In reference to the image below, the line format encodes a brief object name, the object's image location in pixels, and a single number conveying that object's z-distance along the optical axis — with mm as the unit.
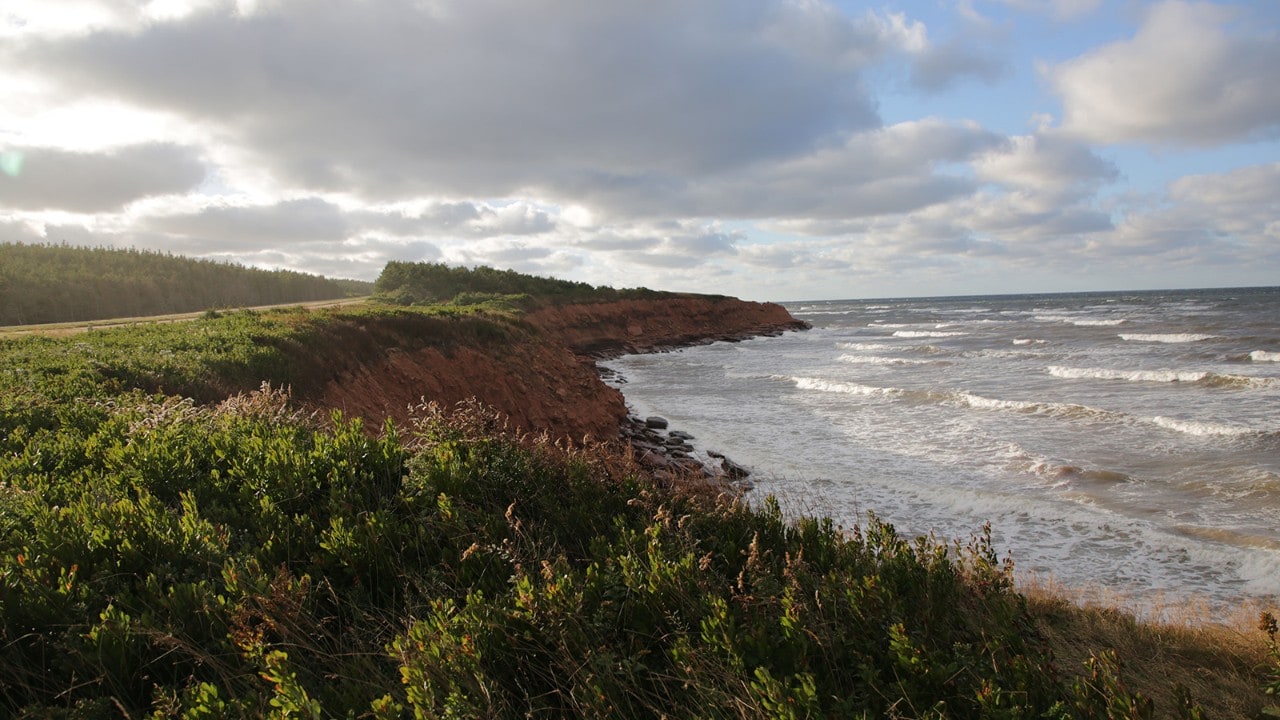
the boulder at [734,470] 14250
